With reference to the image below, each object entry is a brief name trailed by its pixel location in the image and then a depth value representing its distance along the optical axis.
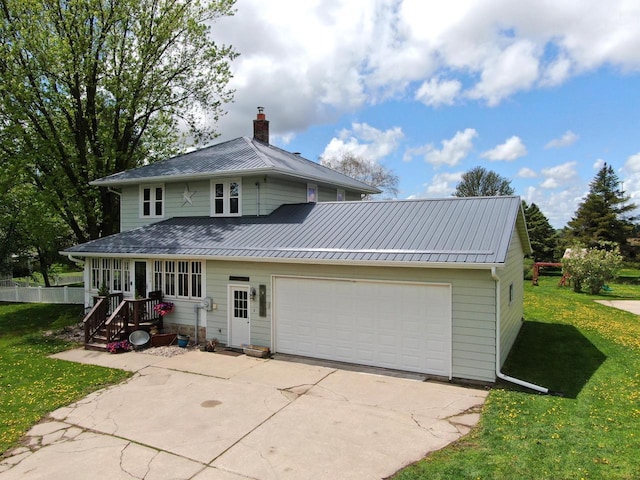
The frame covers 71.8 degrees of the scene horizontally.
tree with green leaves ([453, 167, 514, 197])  50.94
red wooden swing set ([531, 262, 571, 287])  25.85
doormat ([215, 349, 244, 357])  11.79
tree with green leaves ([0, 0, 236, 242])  17.97
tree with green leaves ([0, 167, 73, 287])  19.05
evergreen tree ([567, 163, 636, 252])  36.00
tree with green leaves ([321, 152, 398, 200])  46.31
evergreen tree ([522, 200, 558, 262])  36.78
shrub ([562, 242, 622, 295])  23.28
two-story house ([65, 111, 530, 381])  9.53
